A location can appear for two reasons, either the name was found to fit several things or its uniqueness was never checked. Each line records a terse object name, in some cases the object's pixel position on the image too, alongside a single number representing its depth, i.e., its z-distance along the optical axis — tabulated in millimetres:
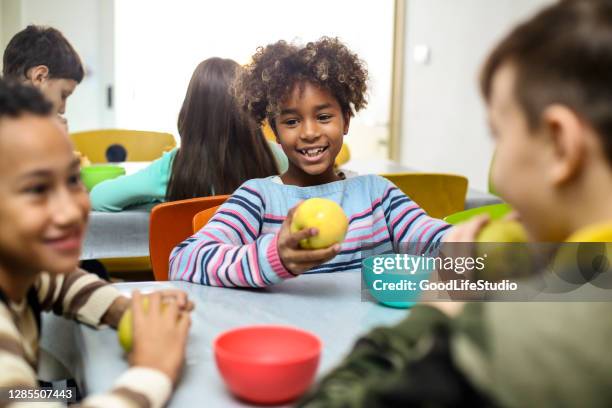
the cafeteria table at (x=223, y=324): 803
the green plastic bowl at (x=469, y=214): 1519
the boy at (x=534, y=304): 470
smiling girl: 1459
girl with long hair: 2064
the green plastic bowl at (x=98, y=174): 2203
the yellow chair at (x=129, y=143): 3637
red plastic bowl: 716
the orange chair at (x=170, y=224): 1659
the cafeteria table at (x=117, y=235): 2000
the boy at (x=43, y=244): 720
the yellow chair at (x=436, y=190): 2174
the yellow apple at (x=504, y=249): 785
